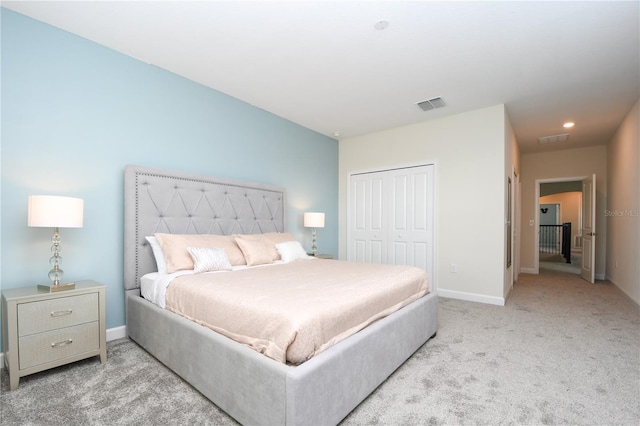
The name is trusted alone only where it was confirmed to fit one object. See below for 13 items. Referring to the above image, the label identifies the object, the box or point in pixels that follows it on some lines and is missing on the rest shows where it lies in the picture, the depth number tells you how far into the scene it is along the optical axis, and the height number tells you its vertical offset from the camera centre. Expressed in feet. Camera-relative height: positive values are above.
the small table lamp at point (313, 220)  13.91 -0.33
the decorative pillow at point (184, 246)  8.29 -1.00
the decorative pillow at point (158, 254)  8.38 -1.17
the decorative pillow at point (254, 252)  9.98 -1.32
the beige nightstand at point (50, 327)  5.98 -2.47
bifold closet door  14.39 -0.21
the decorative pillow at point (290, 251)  11.00 -1.45
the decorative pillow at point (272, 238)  10.69 -0.98
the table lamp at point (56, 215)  6.31 -0.03
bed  4.39 -2.47
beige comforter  4.66 -1.73
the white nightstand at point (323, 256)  13.96 -2.03
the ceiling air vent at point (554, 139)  16.58 +4.26
